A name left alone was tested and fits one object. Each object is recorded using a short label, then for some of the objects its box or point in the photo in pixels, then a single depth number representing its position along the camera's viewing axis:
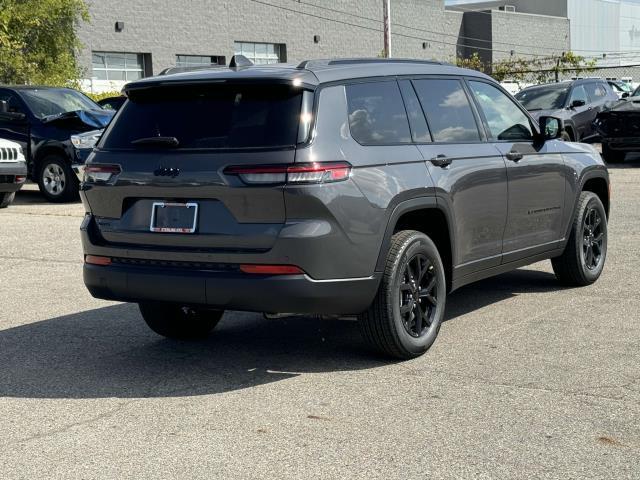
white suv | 15.93
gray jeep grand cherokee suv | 5.84
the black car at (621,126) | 20.50
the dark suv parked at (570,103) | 22.02
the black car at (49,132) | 17.19
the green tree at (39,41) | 31.17
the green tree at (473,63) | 52.83
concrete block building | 47.19
